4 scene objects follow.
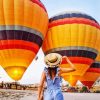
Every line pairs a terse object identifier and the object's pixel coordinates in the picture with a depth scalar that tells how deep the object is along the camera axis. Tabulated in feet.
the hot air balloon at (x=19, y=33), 75.97
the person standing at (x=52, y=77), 15.83
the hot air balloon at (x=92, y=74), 105.60
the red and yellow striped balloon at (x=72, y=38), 88.12
